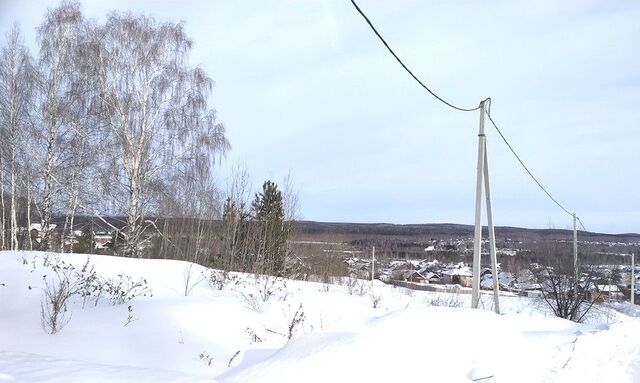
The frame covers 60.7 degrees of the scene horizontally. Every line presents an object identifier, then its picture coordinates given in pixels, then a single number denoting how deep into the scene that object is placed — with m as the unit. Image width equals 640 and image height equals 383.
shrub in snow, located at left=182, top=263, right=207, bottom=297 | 8.94
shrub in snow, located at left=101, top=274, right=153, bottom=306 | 7.23
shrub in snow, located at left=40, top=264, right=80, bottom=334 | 5.87
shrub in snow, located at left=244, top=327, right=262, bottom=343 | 6.32
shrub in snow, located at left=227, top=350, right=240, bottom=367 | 5.32
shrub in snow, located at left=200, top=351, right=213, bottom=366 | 5.35
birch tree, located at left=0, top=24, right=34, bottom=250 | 18.09
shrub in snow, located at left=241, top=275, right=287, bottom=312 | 8.02
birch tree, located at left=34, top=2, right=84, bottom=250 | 18.09
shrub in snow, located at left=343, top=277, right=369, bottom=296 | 12.39
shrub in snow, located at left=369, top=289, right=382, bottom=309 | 9.88
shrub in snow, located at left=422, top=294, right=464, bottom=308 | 13.10
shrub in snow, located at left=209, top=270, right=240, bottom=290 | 9.62
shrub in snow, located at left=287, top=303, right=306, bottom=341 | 6.39
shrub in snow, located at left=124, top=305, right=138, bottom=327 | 6.24
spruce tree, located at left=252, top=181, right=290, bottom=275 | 13.58
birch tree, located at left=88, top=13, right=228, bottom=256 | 18.81
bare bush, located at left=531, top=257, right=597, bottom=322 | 16.22
